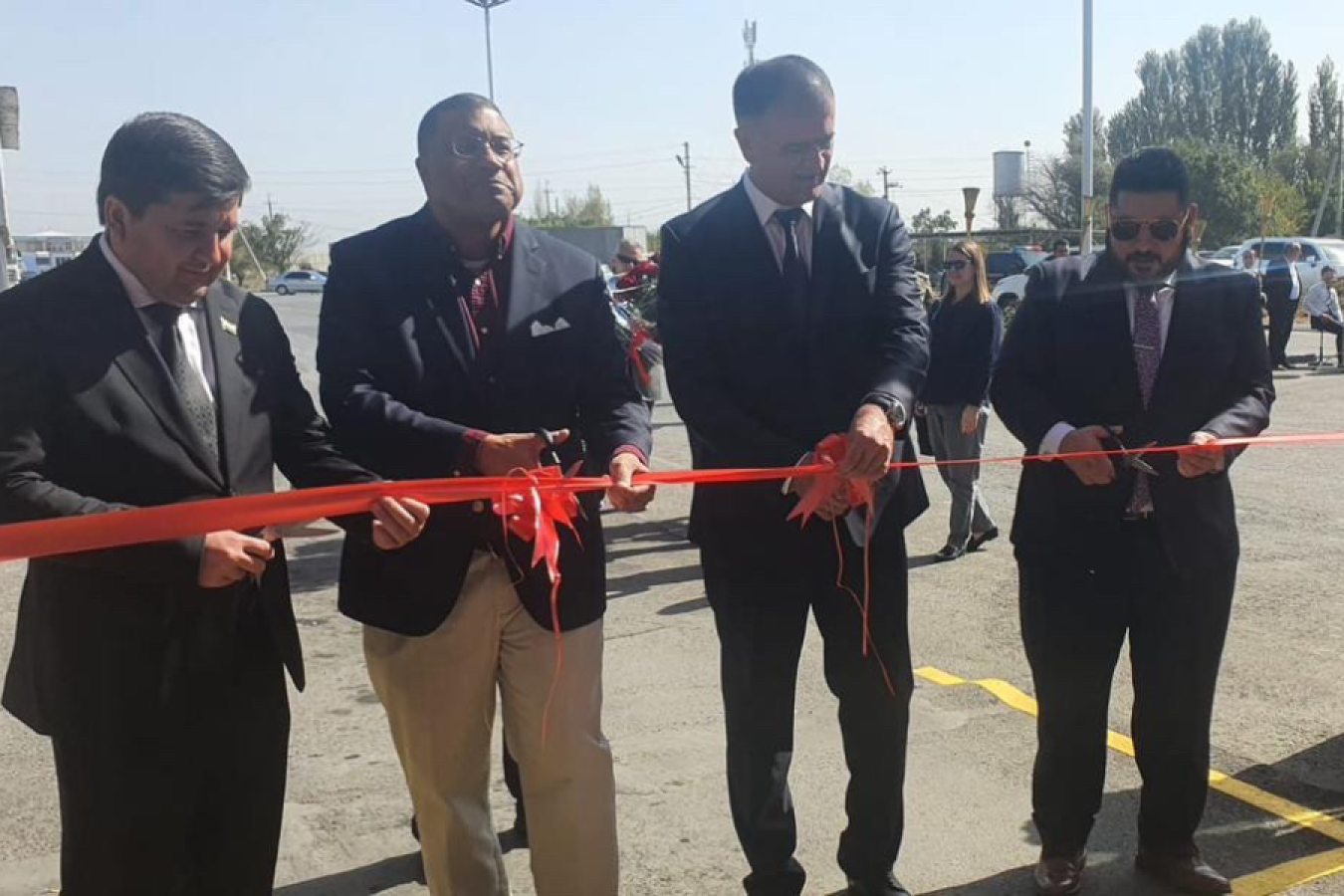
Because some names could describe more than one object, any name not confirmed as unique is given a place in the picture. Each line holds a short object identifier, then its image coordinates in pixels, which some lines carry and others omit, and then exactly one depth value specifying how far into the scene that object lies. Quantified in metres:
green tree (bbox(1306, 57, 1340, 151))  71.06
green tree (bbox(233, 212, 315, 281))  78.19
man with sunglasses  3.39
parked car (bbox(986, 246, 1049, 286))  31.25
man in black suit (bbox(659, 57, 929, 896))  3.25
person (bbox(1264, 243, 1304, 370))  18.02
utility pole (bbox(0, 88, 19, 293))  12.12
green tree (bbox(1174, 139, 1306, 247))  48.44
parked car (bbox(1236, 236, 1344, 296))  27.98
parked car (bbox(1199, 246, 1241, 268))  31.89
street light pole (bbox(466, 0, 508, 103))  39.59
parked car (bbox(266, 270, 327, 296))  63.59
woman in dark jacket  7.45
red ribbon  2.27
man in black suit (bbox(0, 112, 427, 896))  2.37
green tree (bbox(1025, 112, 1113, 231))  60.97
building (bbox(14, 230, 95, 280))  49.50
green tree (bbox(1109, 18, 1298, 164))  72.31
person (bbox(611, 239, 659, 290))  10.62
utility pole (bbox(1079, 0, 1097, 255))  25.20
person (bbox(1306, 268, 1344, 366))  18.80
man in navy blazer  2.88
